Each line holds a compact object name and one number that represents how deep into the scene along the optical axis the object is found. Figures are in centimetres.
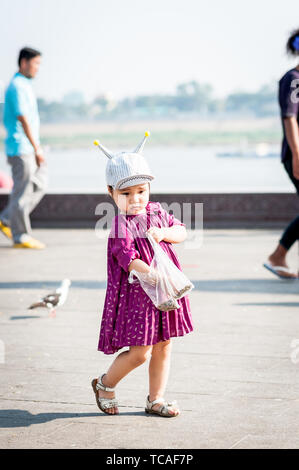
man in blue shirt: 1418
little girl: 608
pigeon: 930
